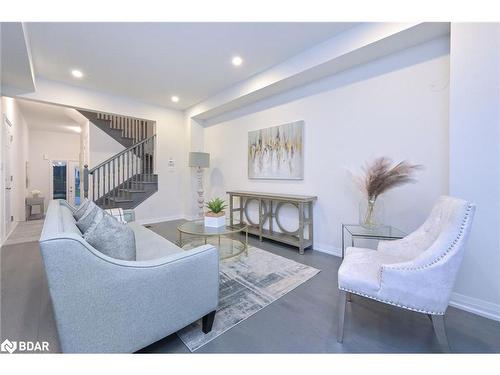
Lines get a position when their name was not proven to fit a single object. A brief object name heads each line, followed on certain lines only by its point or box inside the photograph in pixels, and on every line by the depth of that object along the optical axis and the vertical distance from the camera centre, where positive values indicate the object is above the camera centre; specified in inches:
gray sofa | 38.3 -22.6
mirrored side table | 81.0 -18.1
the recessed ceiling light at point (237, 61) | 119.4 +70.6
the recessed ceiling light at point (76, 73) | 131.8 +69.1
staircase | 191.2 +13.8
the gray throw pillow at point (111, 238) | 52.1 -13.4
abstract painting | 132.5 +22.6
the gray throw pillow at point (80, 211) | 78.3 -10.1
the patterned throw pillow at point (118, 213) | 112.9 -15.5
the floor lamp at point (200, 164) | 181.6 +17.9
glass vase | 91.2 -12.1
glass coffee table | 102.3 -33.0
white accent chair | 49.0 -22.4
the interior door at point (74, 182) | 293.6 +2.8
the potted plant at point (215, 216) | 109.4 -15.6
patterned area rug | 59.4 -38.6
